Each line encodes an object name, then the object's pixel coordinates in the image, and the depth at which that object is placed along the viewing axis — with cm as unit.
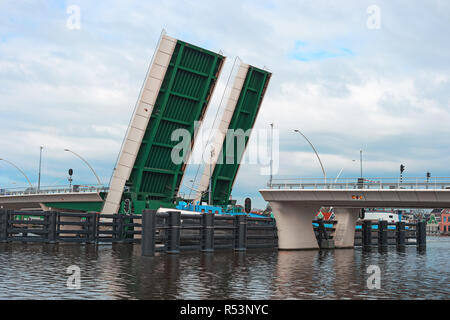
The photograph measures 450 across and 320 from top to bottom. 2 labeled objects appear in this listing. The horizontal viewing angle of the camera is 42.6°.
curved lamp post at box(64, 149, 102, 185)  6083
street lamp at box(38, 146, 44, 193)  8809
